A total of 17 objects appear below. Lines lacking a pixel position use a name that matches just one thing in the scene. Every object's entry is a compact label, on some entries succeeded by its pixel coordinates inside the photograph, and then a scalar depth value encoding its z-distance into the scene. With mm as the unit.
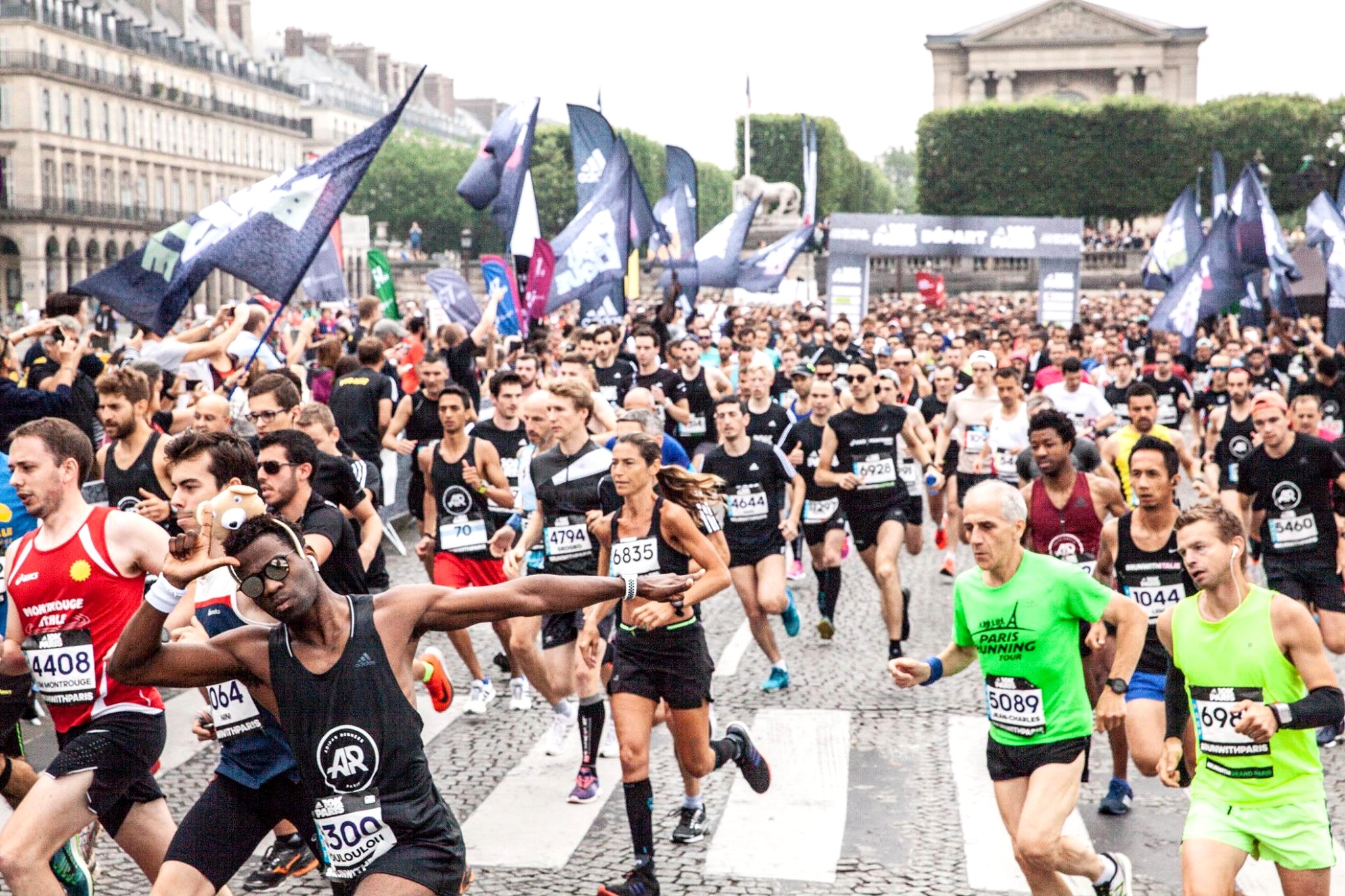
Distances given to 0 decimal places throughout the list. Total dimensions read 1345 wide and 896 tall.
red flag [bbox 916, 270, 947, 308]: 33875
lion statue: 57906
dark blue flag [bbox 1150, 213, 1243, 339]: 19281
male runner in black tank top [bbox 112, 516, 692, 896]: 4016
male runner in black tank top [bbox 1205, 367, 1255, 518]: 11375
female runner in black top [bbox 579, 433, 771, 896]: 6230
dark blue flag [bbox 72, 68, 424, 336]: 9086
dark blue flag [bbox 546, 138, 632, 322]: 15586
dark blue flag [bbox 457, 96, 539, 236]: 15102
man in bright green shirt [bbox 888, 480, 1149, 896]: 5441
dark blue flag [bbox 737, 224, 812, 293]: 24078
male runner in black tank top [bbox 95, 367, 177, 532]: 7074
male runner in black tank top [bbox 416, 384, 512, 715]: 8938
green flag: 21297
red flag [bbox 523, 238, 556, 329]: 15047
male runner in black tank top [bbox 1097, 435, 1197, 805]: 6598
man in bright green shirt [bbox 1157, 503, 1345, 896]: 4793
